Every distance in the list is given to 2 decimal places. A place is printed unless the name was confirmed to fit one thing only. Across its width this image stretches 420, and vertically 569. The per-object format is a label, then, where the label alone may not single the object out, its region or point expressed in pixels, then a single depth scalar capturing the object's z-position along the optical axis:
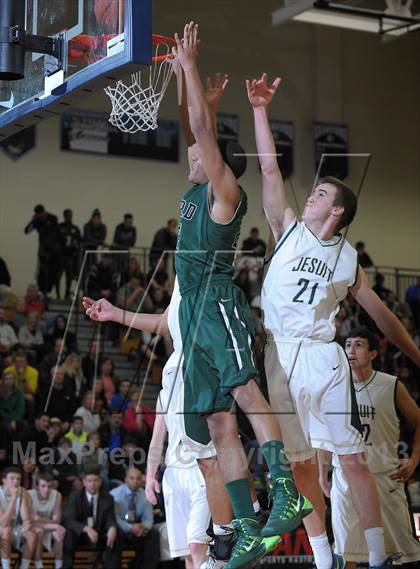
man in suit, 11.26
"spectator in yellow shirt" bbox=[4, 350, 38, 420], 13.20
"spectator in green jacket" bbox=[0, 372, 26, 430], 12.79
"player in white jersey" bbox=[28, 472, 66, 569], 11.17
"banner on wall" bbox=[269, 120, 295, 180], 20.98
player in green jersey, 5.55
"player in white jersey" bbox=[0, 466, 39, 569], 10.91
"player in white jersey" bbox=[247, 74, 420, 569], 6.39
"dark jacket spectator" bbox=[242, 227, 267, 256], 18.59
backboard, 5.36
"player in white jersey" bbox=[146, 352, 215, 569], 7.35
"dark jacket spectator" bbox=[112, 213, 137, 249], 18.78
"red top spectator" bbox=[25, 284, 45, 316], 16.00
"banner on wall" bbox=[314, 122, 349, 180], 21.55
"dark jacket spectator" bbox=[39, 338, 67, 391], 13.93
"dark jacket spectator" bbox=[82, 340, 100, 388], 14.26
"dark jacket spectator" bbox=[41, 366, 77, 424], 13.28
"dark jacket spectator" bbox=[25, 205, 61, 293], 17.59
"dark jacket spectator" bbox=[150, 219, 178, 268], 18.45
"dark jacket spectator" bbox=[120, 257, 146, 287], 17.00
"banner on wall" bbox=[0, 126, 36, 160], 18.99
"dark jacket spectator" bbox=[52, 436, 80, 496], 12.06
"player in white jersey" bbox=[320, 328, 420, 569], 8.07
